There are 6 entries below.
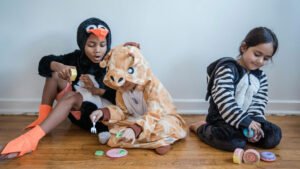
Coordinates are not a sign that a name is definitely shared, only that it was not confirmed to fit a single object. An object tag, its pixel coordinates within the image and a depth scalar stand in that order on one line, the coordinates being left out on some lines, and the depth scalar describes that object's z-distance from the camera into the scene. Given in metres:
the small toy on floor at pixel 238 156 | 1.16
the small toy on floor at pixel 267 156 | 1.19
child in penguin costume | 1.32
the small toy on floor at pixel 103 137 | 1.30
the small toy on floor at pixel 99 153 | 1.21
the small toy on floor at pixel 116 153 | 1.19
